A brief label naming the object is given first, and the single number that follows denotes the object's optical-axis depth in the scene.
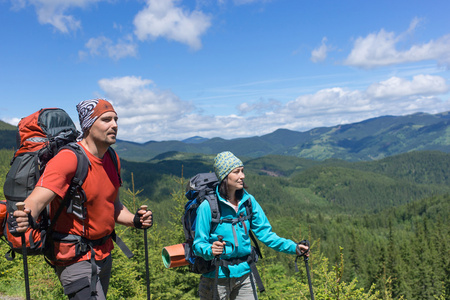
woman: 4.28
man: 3.22
